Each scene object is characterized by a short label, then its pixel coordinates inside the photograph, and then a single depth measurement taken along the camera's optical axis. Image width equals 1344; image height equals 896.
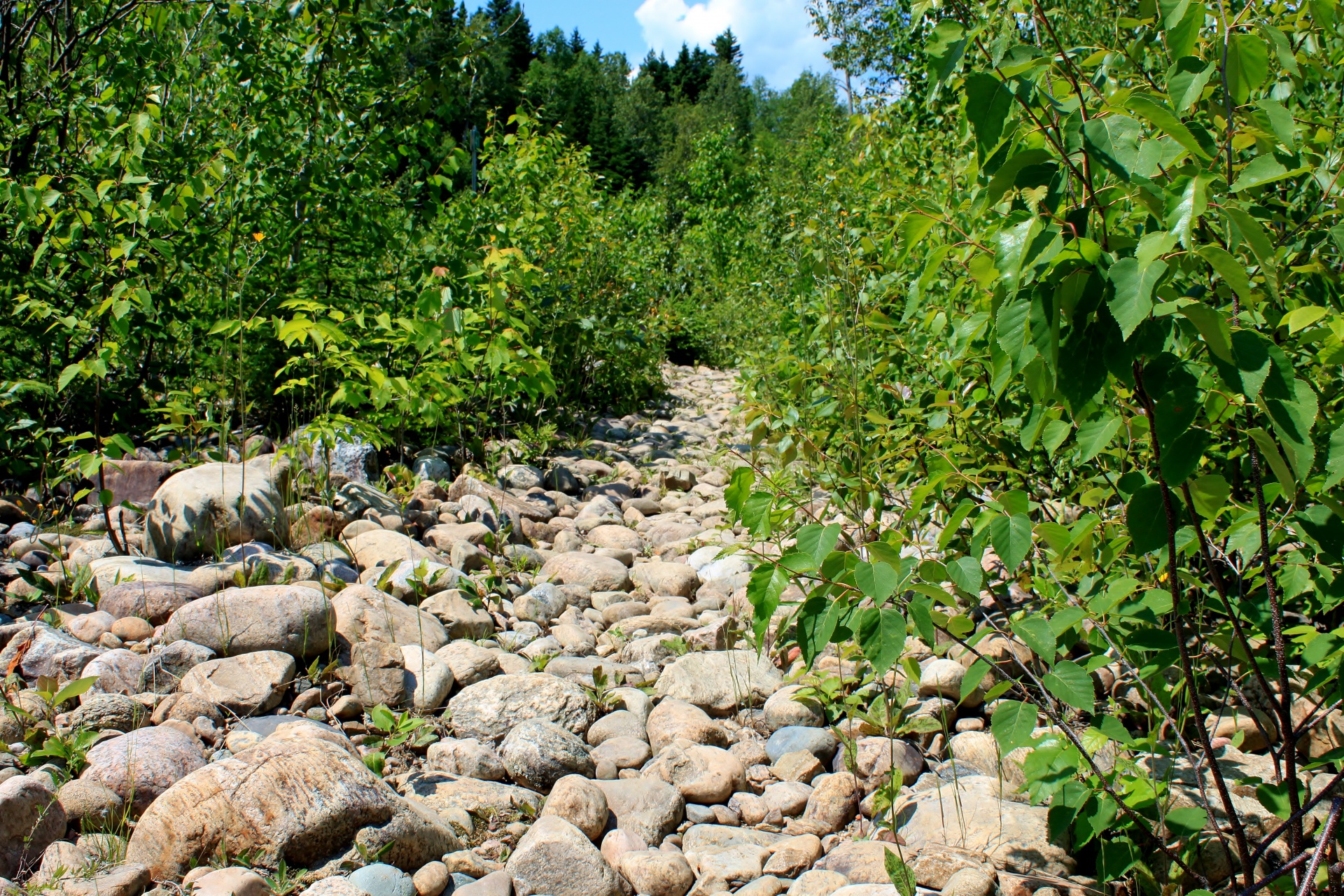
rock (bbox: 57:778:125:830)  2.02
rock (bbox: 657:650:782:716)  3.00
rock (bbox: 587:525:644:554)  4.64
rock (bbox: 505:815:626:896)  2.03
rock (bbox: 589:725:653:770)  2.65
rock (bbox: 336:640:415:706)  2.80
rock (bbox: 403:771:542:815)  2.32
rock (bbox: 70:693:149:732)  2.37
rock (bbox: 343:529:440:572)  3.73
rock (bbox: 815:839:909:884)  2.05
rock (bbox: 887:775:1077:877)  2.05
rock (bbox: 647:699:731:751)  2.77
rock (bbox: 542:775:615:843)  2.29
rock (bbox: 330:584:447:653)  2.99
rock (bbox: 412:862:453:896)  1.96
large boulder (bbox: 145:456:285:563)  3.49
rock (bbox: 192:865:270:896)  1.81
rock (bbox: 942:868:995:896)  1.91
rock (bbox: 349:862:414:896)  1.90
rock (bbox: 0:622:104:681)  2.57
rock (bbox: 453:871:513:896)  1.97
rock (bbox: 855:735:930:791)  2.54
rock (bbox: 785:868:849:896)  1.99
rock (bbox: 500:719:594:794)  2.48
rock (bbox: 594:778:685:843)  2.34
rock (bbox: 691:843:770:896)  2.11
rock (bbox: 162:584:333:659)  2.84
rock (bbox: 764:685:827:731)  2.88
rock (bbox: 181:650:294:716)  2.60
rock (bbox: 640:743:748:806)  2.54
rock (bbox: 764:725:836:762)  2.70
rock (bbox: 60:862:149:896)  1.79
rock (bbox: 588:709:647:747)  2.77
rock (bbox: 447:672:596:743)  2.73
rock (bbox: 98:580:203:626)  3.07
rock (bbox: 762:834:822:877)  2.16
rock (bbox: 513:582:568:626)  3.64
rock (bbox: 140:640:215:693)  2.64
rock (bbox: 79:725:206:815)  2.12
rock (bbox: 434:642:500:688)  2.99
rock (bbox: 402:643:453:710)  2.82
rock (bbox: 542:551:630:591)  4.07
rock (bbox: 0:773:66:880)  1.85
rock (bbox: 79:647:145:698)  2.56
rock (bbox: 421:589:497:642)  3.34
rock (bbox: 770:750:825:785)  2.61
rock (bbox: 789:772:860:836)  2.39
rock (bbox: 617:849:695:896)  2.10
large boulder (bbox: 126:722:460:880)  1.94
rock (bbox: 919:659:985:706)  2.87
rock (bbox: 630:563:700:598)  4.06
